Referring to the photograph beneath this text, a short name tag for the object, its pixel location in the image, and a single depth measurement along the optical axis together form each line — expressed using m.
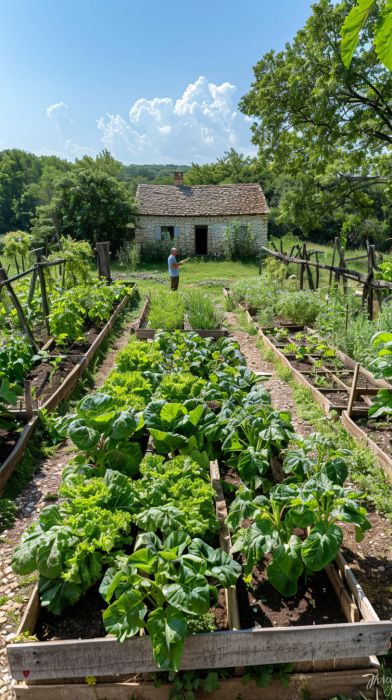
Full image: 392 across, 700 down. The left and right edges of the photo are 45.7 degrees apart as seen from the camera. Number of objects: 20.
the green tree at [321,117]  13.07
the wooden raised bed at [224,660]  2.45
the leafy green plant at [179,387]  4.81
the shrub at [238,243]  24.02
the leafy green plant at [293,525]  2.83
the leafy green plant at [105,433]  3.83
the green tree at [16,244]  13.62
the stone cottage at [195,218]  24.53
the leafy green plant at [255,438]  3.69
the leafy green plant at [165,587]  2.31
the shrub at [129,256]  21.75
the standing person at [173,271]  12.93
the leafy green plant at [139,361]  5.98
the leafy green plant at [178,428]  4.05
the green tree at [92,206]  23.28
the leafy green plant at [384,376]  3.89
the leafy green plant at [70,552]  2.82
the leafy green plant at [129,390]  4.56
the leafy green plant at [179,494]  3.00
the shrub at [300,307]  9.94
